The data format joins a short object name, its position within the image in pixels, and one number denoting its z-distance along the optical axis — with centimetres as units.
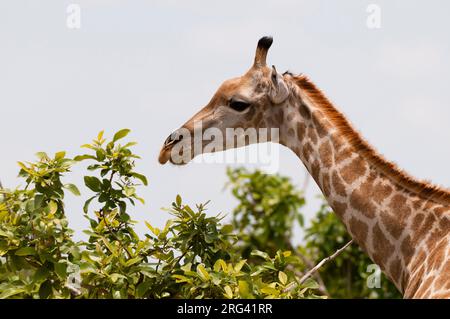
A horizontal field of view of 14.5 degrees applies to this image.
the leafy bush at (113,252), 1517
